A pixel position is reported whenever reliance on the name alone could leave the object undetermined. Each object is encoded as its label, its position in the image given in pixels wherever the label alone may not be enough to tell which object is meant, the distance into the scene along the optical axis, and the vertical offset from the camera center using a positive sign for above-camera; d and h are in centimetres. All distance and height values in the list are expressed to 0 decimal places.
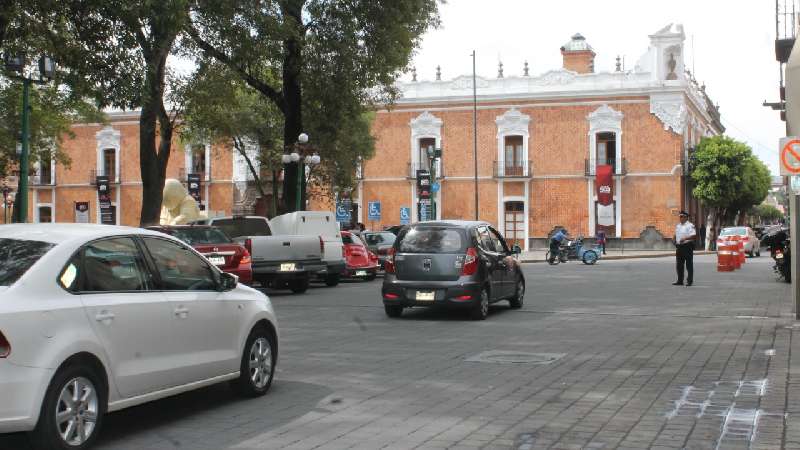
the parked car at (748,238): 4403 -77
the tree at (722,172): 5631 +315
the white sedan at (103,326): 541 -67
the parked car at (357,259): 2617 -95
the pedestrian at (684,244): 2158 -50
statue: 3091 +76
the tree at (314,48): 2351 +494
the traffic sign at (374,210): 4691 +80
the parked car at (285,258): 2005 -71
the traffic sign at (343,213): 4372 +62
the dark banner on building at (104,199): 5078 +161
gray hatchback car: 1428 -69
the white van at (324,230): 2381 -9
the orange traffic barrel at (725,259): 3075 -120
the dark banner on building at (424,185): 4154 +183
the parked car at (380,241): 2897 -50
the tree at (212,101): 2523 +366
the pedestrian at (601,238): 4996 -78
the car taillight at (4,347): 525 -68
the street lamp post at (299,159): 2770 +208
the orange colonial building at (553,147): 5406 +471
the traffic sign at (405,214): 5262 +66
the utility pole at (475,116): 5216 +625
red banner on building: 5062 +229
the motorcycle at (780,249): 2256 -69
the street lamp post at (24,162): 2105 +157
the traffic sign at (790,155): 1328 +98
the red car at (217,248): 1783 -40
